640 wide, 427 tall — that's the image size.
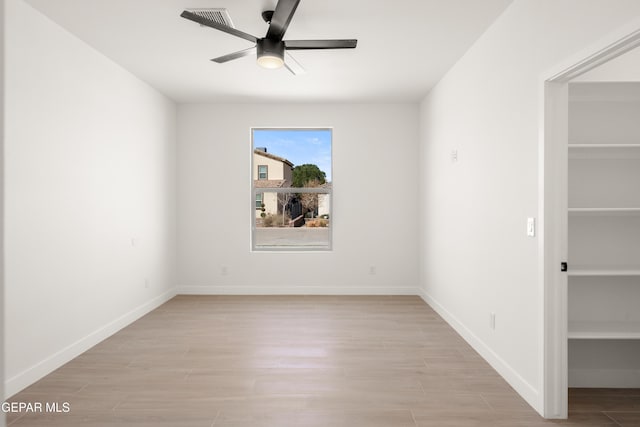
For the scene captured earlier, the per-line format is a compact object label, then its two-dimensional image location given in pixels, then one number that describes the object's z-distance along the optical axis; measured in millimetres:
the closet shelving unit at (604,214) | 2604
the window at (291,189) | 5805
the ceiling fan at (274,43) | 2779
